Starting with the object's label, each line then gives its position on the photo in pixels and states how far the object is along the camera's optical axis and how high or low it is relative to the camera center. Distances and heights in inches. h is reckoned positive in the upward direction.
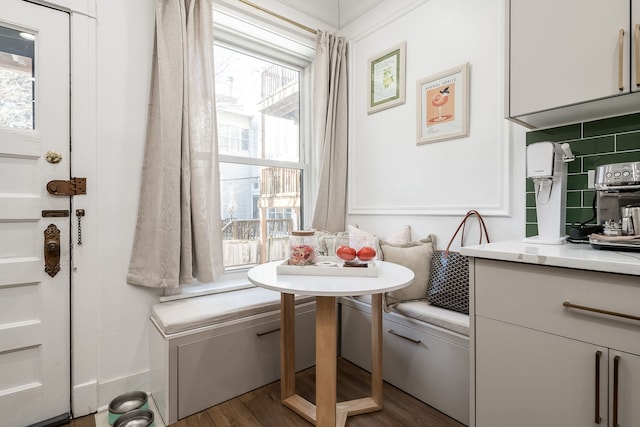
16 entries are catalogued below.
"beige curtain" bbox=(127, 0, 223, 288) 71.9 +9.0
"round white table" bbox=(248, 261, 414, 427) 51.6 -22.6
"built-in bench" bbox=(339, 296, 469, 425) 63.1 -30.6
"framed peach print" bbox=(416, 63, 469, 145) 77.1 +26.3
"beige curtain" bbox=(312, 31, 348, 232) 102.3 +26.7
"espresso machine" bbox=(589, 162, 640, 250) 44.4 +1.0
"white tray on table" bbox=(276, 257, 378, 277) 58.1 -10.9
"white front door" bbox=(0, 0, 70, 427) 60.4 -1.0
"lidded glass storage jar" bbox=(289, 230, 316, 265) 62.0 -7.3
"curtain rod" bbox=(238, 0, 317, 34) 89.2 +56.7
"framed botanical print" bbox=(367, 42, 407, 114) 90.9 +38.6
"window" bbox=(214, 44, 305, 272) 95.3 +17.4
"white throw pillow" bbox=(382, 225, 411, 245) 87.5 -7.2
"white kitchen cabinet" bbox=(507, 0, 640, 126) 45.3 +23.3
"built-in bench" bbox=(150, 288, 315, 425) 64.8 -30.0
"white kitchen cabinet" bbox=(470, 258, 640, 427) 36.7 -17.4
